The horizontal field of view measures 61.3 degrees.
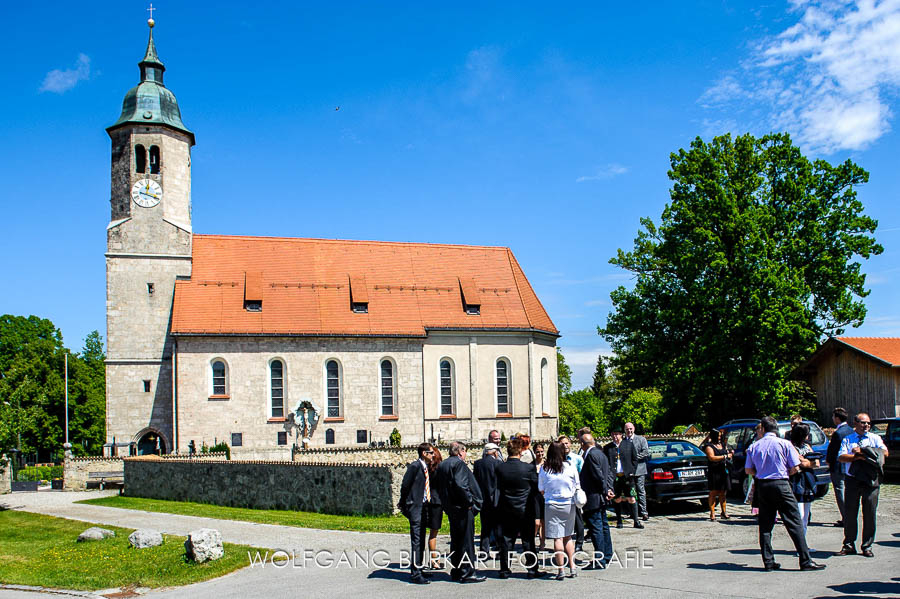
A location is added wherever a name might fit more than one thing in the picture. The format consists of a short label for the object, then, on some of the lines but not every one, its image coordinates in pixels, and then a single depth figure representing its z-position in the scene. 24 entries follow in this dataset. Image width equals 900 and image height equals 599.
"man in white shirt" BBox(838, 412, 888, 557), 10.91
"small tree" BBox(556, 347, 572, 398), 75.00
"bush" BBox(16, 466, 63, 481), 36.89
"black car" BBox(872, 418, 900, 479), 20.50
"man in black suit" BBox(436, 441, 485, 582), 10.40
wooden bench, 29.39
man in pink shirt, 10.09
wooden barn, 32.22
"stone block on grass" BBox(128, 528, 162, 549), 13.70
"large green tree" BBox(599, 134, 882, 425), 32.38
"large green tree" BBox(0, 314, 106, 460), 55.72
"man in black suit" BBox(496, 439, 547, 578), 10.78
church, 36.28
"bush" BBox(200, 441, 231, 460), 33.47
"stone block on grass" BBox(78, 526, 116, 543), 15.05
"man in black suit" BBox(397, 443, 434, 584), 10.57
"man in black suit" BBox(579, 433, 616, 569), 11.12
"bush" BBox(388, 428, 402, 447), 37.50
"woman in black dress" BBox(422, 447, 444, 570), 10.75
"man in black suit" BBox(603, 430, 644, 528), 14.41
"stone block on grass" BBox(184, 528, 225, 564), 12.12
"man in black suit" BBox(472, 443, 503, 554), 11.05
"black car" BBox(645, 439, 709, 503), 15.64
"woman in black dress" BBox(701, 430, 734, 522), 14.98
